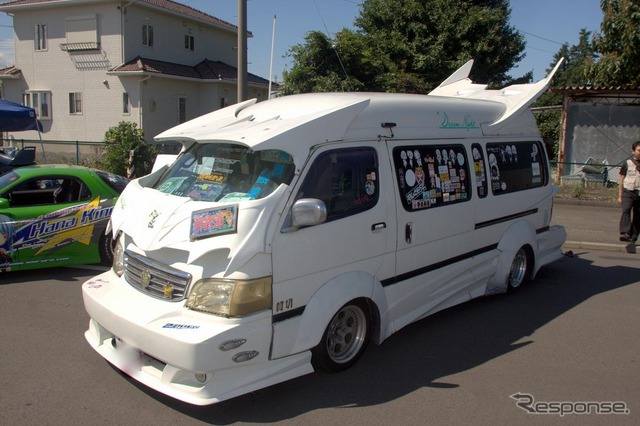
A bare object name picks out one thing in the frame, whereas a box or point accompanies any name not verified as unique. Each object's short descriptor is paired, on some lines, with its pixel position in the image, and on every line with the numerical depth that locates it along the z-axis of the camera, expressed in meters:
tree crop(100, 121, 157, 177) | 18.28
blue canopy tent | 13.47
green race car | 6.86
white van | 3.59
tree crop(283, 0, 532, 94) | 20.44
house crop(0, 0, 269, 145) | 26.41
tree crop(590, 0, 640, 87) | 15.88
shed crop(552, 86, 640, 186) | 17.81
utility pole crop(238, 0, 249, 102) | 10.88
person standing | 9.15
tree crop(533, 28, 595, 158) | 18.43
